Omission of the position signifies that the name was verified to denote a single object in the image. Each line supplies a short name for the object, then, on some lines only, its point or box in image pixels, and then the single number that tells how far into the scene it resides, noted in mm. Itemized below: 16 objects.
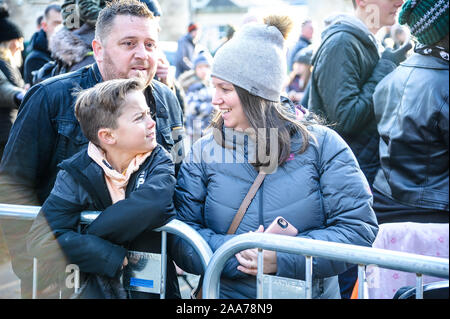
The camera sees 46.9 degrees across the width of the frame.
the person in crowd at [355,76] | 3596
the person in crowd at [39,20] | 8238
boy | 2225
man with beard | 2752
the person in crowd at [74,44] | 3537
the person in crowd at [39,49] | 5621
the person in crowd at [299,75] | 7181
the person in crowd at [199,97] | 7609
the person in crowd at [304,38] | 9144
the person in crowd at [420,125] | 2730
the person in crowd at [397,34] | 9403
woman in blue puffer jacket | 2355
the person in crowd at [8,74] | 4711
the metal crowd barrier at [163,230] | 2252
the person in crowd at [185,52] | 9914
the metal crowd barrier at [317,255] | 1756
